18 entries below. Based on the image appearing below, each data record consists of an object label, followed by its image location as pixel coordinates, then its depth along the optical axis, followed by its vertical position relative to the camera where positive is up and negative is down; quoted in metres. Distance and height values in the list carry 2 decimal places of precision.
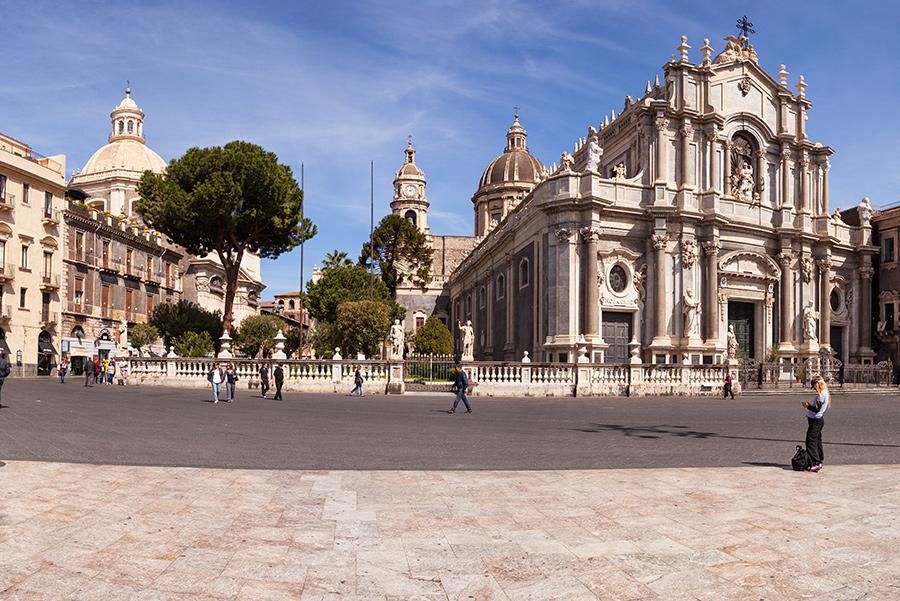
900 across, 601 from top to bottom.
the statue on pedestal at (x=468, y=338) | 39.48 -0.17
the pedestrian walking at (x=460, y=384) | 21.70 -1.43
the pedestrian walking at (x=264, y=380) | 27.33 -1.68
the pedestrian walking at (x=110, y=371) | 36.28 -1.82
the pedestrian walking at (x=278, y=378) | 26.30 -1.53
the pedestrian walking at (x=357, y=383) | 29.05 -1.88
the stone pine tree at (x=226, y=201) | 41.31 +7.50
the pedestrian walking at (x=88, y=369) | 31.40 -1.50
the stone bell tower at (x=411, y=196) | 88.50 +16.62
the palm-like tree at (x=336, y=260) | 63.00 +6.29
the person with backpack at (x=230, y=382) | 25.55 -1.65
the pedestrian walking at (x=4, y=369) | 19.47 -0.93
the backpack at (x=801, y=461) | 10.83 -1.81
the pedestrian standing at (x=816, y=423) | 10.81 -1.30
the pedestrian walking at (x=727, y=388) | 32.50 -2.26
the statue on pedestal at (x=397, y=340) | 40.58 -0.29
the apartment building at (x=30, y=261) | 43.66 +4.38
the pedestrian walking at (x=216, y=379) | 23.94 -1.46
